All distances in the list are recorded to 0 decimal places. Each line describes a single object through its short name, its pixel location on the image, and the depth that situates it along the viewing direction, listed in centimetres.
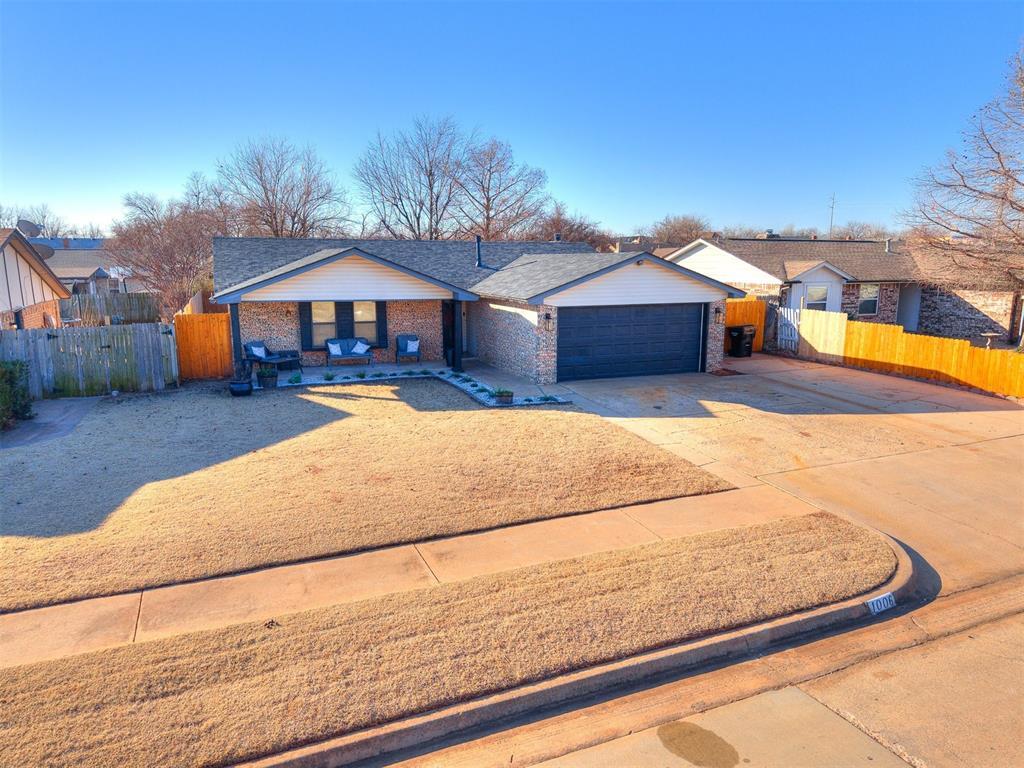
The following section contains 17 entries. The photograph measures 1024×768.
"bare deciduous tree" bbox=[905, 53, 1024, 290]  1880
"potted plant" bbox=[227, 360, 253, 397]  1570
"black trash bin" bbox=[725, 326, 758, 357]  2294
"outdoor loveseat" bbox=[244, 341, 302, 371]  1819
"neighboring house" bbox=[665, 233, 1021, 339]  2588
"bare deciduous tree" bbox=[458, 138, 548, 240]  4734
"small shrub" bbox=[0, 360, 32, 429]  1279
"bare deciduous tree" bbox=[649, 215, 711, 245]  6272
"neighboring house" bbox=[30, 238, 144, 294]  4553
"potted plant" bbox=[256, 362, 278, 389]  1681
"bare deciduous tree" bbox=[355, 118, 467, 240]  4694
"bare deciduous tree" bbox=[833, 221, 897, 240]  7931
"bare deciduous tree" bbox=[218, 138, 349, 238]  4416
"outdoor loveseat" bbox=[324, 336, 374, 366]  1964
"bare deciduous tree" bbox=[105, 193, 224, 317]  4125
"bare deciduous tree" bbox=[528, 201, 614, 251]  5078
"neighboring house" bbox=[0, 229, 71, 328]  1816
